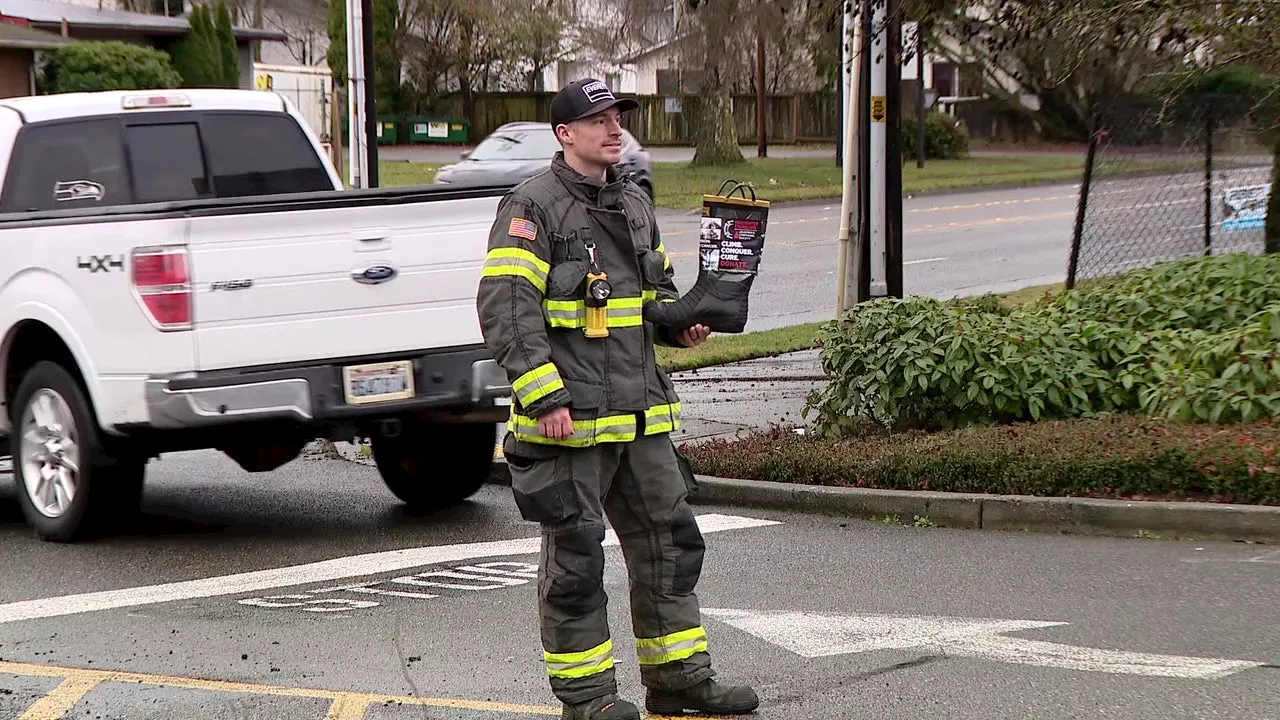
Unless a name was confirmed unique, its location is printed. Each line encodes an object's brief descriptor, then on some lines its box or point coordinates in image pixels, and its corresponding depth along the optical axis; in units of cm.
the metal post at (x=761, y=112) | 4725
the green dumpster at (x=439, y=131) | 5269
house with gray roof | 4369
